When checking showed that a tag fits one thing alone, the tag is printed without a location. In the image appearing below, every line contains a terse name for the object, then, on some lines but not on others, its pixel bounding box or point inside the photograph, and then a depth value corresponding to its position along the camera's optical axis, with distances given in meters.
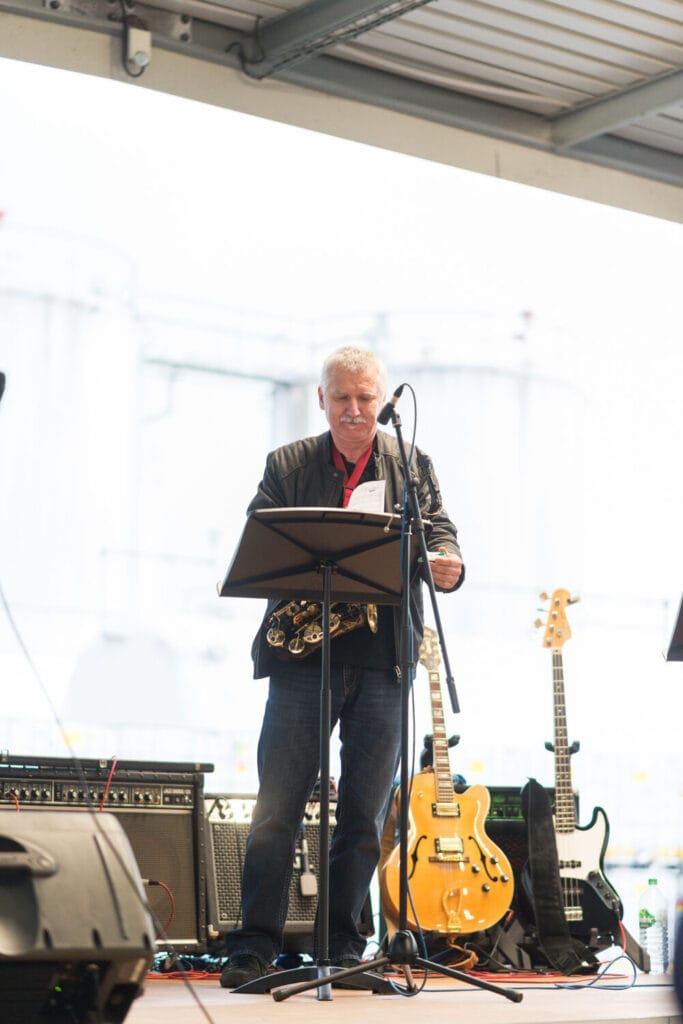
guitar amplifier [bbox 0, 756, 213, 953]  8.48
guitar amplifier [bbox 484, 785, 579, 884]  9.95
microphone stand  6.11
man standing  7.39
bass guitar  9.32
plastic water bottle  10.28
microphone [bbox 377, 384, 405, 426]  6.49
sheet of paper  7.25
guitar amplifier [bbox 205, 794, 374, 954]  8.93
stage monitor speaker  4.38
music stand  6.35
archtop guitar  8.73
